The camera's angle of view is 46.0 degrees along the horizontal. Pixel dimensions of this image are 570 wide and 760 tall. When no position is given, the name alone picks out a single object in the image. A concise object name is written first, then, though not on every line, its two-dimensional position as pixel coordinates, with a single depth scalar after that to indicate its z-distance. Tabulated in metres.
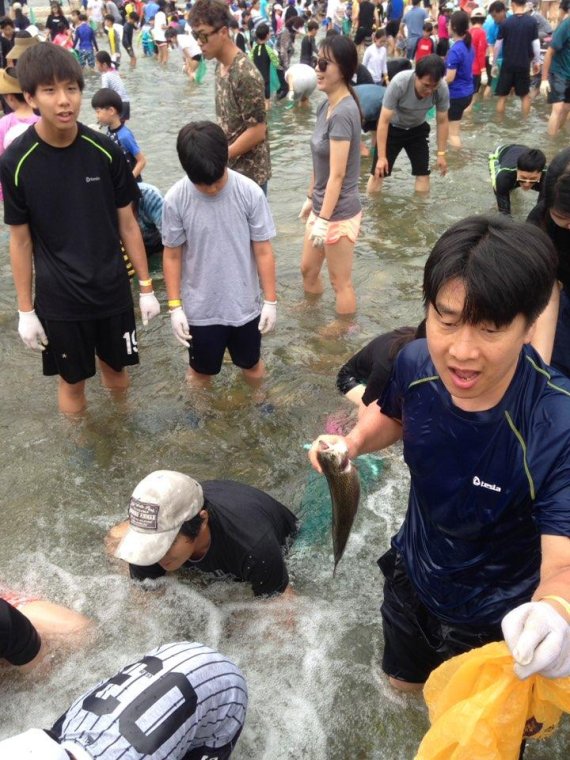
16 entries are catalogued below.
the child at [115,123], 6.38
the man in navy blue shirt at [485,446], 1.55
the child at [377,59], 14.02
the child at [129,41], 22.01
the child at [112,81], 9.90
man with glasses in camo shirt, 4.47
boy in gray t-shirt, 3.67
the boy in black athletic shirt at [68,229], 3.44
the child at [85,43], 21.06
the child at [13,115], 5.87
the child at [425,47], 13.04
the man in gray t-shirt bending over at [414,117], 7.07
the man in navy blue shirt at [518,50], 11.59
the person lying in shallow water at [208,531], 2.69
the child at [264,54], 13.02
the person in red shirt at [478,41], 12.75
